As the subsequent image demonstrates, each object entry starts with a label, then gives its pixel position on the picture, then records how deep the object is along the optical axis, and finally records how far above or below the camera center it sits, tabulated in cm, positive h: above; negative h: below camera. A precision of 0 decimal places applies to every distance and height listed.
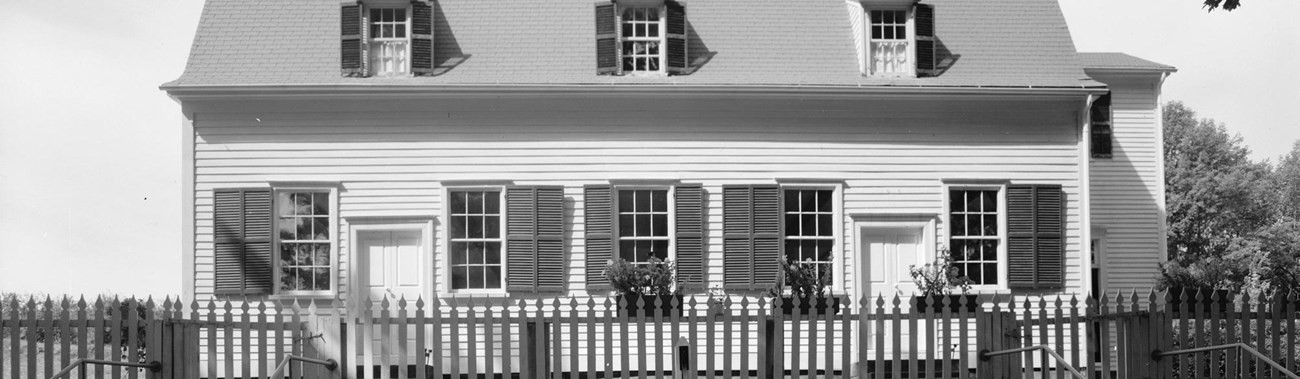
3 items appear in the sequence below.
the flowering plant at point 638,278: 1479 -70
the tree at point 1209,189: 3819 +94
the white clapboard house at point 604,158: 1537 +83
